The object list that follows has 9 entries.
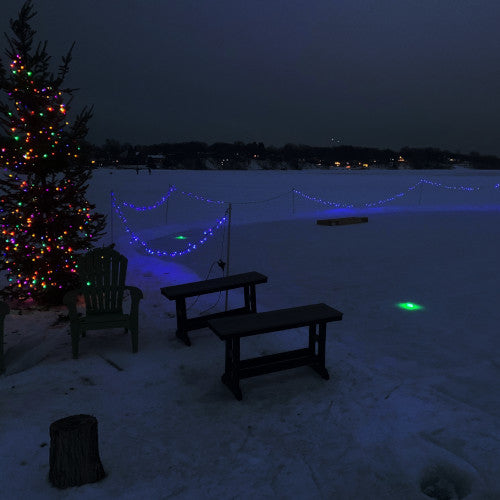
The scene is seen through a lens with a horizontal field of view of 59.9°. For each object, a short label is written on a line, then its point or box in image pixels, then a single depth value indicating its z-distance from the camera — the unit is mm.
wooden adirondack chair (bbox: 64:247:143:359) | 4812
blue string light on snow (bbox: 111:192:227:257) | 10424
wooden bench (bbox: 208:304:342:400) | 4004
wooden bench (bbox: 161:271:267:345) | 5238
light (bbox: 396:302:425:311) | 6303
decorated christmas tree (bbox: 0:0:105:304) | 6215
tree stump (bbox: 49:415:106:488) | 2746
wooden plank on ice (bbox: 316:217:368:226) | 15078
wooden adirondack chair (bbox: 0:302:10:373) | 4445
